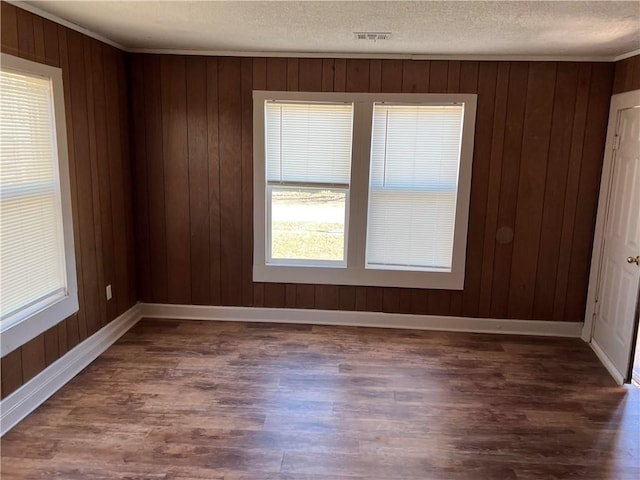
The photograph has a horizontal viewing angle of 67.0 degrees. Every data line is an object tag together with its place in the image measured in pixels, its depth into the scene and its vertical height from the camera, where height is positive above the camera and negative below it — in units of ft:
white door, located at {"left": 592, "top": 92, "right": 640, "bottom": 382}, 11.03 -1.87
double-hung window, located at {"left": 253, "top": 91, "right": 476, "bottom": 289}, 13.05 -0.57
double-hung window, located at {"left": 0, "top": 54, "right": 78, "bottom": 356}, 8.65 -0.92
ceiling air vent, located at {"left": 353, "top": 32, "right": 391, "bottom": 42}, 10.27 +2.81
